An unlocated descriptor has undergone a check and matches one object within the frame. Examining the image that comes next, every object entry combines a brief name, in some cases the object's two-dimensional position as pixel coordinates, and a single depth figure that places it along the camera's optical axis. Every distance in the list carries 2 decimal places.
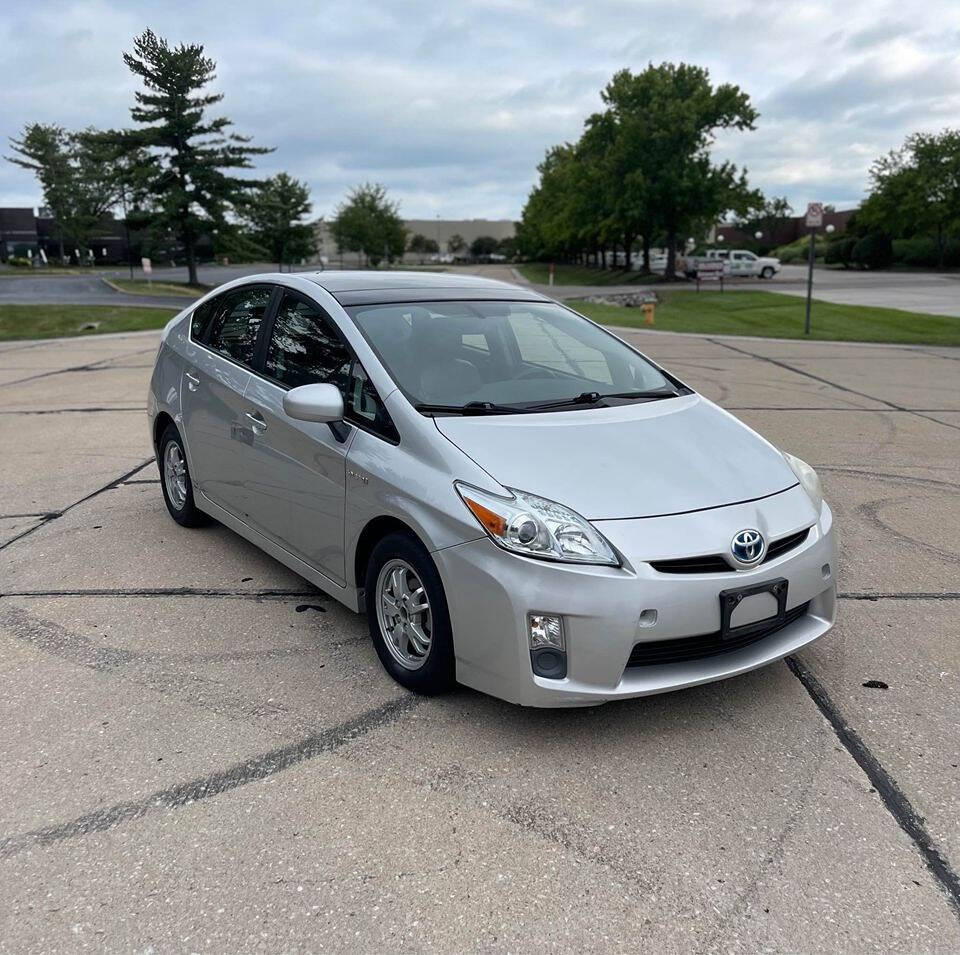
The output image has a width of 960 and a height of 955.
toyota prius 3.06
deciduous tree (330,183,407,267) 81.75
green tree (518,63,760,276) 44.12
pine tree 36.41
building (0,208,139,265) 91.88
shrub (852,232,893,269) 63.72
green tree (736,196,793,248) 94.50
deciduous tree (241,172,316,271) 59.38
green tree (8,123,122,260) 83.06
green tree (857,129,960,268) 59.12
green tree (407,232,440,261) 121.88
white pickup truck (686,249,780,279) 49.91
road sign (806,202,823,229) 16.55
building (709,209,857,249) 93.25
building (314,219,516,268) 134.62
